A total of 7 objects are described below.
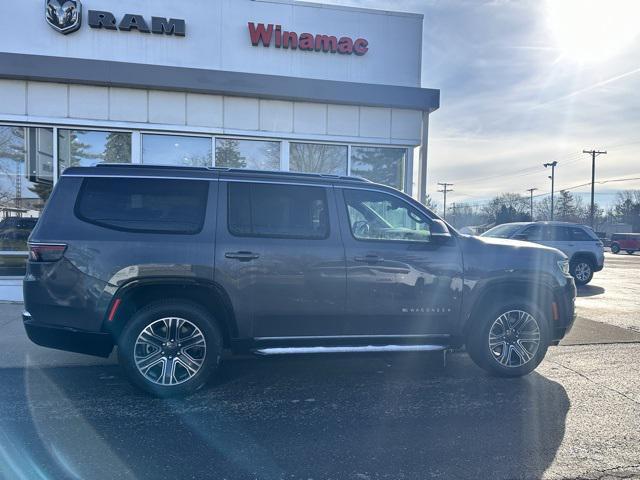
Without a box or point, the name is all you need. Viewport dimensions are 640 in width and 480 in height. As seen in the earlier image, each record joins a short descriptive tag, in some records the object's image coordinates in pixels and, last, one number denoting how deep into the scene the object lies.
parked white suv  12.59
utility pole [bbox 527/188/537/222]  82.07
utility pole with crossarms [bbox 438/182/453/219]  90.62
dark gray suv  4.10
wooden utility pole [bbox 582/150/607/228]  53.62
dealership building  8.40
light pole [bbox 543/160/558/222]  61.56
